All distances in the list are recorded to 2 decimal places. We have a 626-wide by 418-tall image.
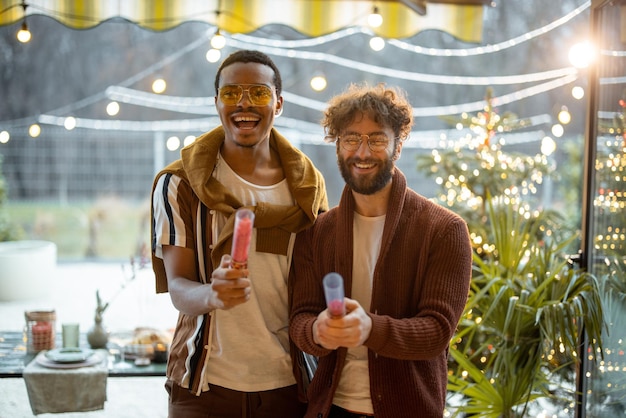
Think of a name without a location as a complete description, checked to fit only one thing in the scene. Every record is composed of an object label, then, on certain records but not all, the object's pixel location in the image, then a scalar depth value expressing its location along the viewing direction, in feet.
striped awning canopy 13.35
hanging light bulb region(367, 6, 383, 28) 13.35
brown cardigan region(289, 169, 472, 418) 5.70
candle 12.16
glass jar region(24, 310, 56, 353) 12.17
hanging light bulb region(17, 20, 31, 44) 12.46
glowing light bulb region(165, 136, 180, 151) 15.44
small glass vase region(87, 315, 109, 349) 12.56
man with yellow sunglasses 6.28
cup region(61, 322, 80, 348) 12.04
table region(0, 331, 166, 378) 11.17
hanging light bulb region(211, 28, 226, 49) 13.35
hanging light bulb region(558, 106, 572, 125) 13.91
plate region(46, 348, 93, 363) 10.94
